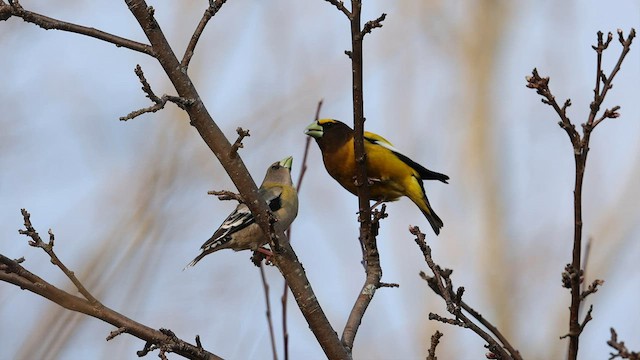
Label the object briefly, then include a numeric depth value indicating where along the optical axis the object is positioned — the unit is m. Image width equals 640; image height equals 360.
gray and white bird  10.80
